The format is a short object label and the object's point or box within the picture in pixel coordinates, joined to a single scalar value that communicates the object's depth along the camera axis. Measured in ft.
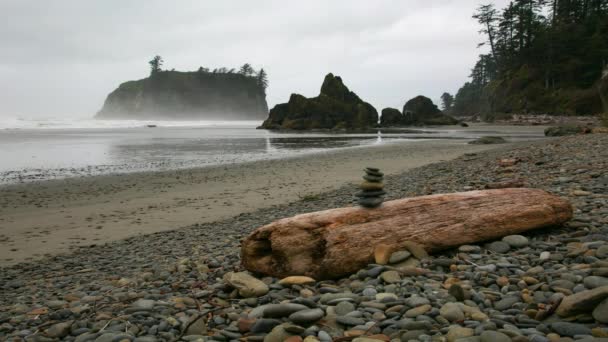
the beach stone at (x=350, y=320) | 9.71
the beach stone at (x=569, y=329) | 8.05
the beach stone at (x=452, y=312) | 9.39
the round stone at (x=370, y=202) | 15.35
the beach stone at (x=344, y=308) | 10.42
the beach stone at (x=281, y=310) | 10.41
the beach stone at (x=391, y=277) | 12.09
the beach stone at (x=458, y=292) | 10.41
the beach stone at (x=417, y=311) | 9.76
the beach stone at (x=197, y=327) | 10.35
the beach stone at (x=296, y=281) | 13.21
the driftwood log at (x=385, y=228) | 13.93
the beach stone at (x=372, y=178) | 15.65
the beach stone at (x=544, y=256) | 12.33
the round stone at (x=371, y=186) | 15.47
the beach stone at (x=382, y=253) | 13.65
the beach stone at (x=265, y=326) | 9.97
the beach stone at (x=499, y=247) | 13.82
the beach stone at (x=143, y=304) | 12.03
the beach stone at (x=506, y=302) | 9.78
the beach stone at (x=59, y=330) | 10.93
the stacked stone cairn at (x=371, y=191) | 15.42
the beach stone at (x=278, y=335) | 9.33
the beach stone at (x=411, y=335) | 8.73
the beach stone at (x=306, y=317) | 9.95
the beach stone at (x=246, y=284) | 12.60
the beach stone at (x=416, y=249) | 13.82
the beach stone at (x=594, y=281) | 9.77
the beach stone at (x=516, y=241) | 13.96
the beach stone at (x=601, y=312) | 8.16
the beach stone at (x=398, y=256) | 13.53
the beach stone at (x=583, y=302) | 8.48
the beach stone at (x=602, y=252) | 11.69
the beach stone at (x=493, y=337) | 8.05
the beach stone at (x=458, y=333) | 8.48
